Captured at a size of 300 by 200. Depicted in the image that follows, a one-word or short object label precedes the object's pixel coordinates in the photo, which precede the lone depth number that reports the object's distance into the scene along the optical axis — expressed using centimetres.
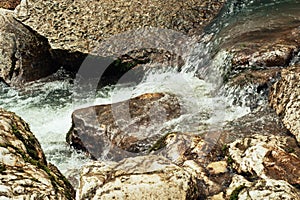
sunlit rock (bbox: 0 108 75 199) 522
